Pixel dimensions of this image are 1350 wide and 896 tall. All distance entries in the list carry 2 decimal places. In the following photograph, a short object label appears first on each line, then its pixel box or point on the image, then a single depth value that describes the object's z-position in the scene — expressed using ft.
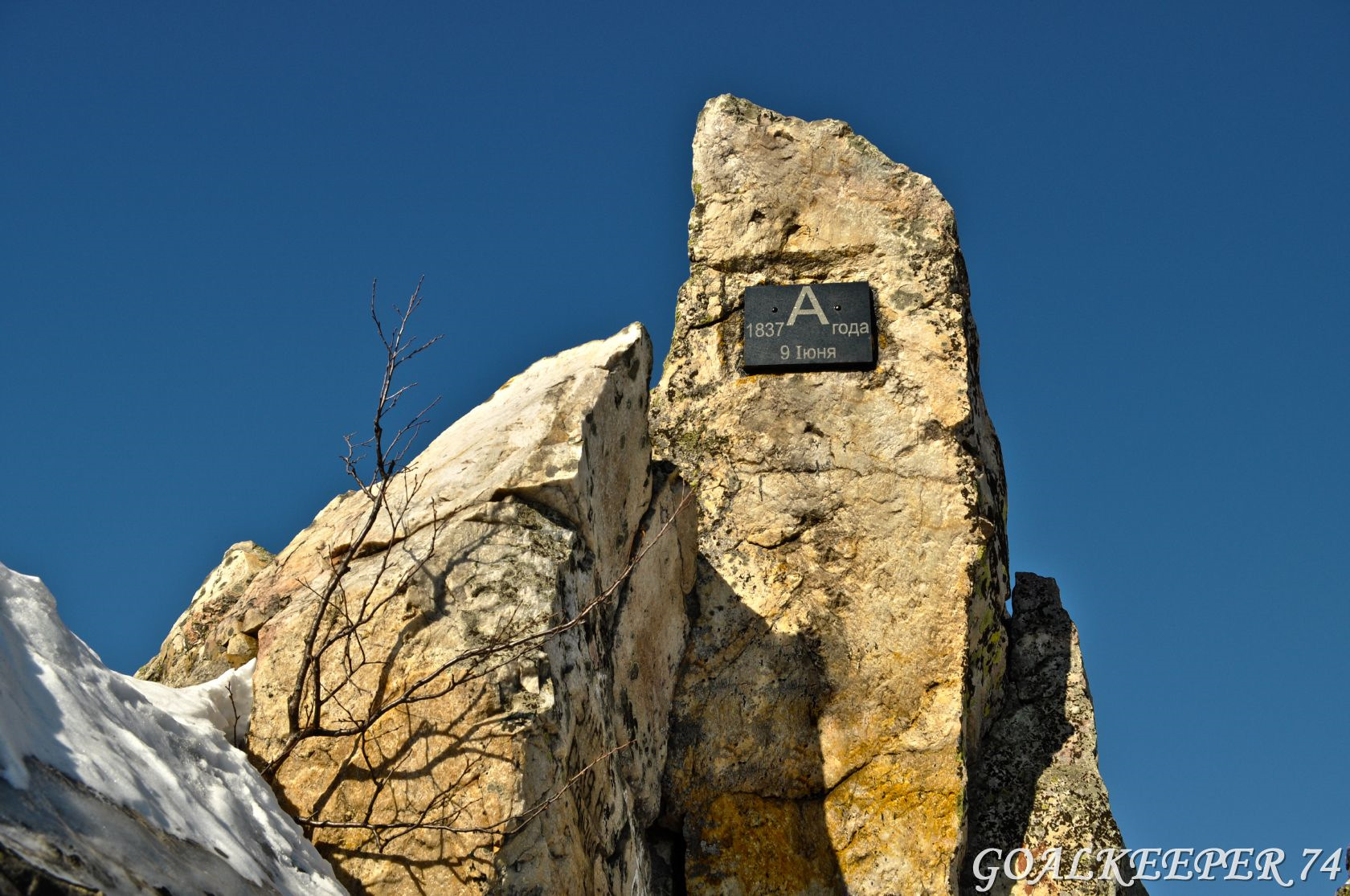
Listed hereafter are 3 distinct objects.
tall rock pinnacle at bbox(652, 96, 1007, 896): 20.20
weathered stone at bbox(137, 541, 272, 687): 15.89
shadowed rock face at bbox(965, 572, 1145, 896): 20.47
